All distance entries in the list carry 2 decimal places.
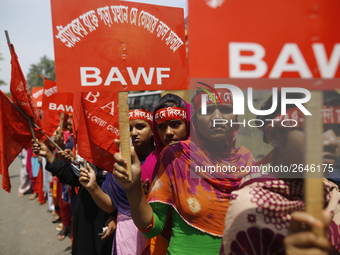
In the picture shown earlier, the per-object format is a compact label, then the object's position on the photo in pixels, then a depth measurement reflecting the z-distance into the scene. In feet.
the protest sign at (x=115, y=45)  4.08
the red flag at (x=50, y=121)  13.55
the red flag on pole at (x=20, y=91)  7.97
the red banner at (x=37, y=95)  16.90
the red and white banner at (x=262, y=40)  2.88
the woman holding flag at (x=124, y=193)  6.52
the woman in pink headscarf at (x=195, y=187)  4.48
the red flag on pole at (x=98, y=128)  6.72
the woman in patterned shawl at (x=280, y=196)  3.14
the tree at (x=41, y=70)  147.64
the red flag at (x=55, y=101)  11.82
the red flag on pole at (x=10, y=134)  7.57
